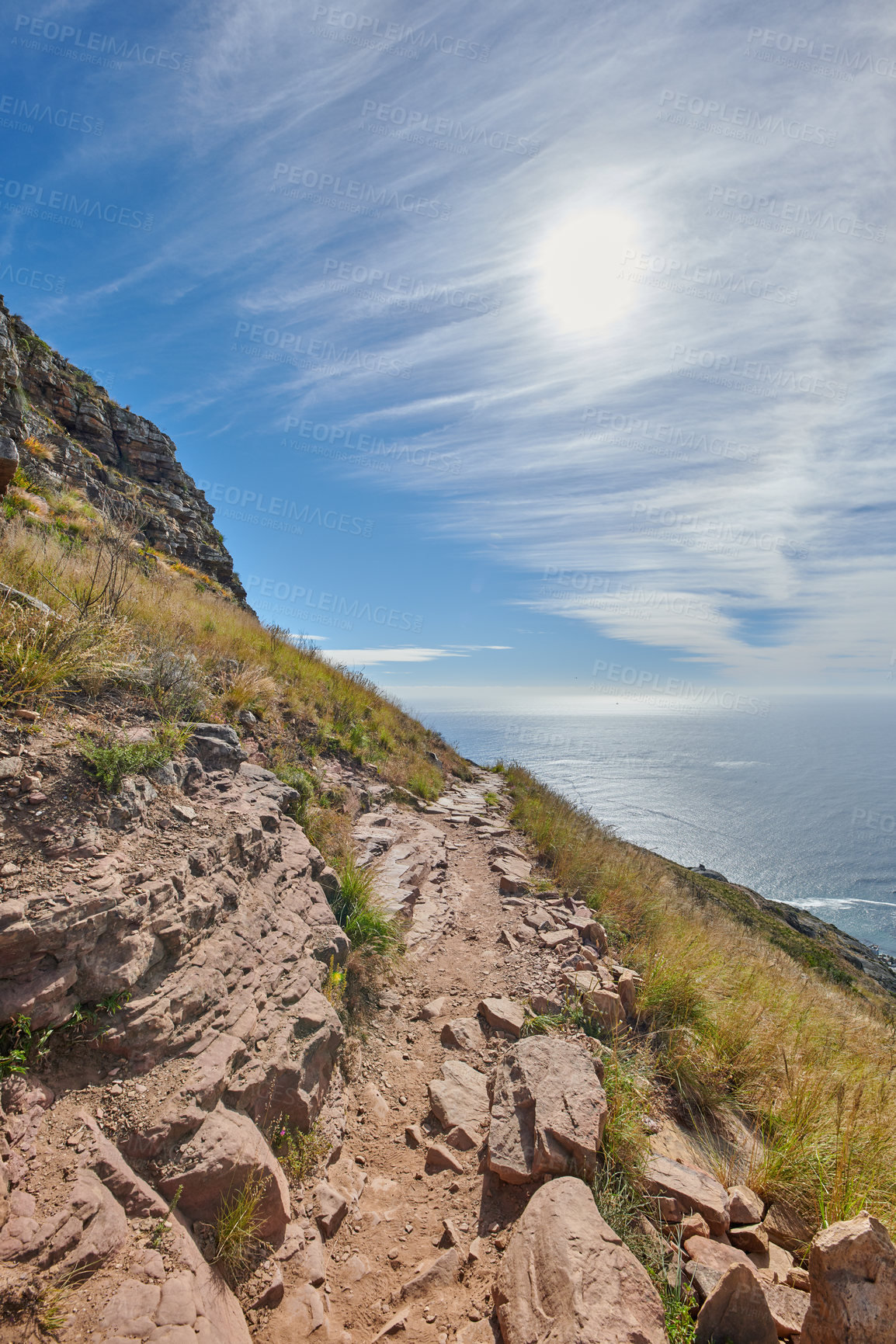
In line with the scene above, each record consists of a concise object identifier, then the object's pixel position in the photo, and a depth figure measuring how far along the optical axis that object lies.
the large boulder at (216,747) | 5.70
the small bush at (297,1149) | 3.42
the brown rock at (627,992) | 5.23
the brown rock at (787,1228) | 3.22
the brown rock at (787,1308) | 2.46
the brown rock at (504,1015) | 4.98
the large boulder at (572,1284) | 2.36
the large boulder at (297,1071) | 3.42
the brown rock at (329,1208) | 3.21
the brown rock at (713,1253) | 2.80
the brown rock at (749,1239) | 3.06
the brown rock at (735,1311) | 2.44
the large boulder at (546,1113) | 3.34
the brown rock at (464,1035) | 4.87
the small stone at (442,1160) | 3.67
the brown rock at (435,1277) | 2.90
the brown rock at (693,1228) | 3.03
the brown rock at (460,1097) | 4.05
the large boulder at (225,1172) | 2.74
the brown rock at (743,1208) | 3.19
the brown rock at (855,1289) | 2.23
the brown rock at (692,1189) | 3.10
